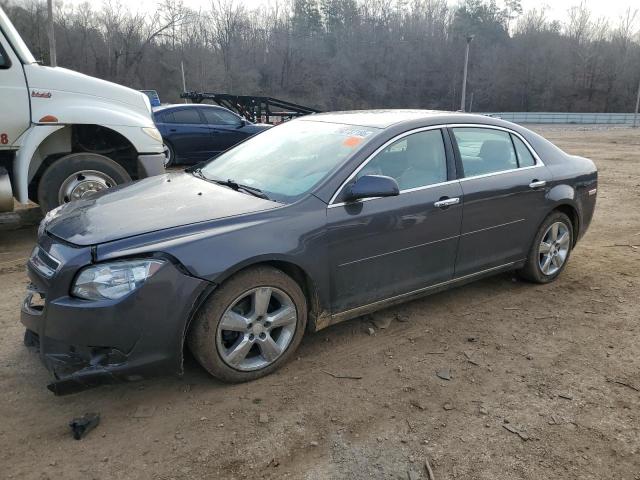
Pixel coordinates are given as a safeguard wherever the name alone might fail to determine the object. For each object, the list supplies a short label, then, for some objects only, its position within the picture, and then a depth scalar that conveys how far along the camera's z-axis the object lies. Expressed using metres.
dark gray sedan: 2.80
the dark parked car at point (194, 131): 12.09
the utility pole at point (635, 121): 45.51
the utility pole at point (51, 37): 25.55
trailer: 17.23
